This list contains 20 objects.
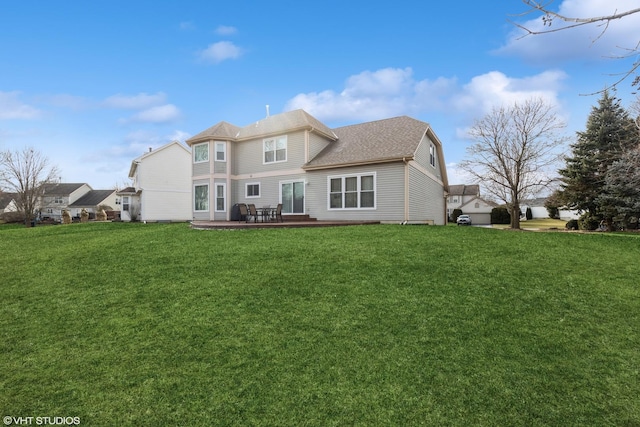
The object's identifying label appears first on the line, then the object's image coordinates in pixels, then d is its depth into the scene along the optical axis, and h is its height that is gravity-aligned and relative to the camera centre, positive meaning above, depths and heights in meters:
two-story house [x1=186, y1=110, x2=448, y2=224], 14.64 +2.52
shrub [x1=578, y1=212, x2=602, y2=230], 21.81 -0.64
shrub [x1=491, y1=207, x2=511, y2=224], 41.72 -0.18
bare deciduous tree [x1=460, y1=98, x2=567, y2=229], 23.72 +5.20
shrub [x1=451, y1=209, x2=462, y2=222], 47.94 +0.01
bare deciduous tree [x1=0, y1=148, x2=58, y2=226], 32.97 +4.63
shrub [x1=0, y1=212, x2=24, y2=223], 35.94 +0.04
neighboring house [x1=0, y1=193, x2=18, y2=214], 53.01 +2.38
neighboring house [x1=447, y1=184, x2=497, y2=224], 48.69 +1.38
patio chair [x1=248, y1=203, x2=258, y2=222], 15.12 +0.19
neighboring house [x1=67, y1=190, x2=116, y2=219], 53.97 +2.66
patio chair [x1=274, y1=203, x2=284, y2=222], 15.19 +0.04
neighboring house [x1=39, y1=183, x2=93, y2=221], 53.72 +3.79
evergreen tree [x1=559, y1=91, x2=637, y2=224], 21.09 +4.22
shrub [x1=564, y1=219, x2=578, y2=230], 24.73 -0.97
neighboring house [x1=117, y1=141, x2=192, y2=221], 27.08 +2.63
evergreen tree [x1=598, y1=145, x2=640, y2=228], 18.56 +0.79
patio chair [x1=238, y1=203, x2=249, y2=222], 15.62 +0.24
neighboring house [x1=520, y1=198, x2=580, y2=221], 47.34 +0.64
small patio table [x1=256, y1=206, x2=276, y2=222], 15.09 +0.12
